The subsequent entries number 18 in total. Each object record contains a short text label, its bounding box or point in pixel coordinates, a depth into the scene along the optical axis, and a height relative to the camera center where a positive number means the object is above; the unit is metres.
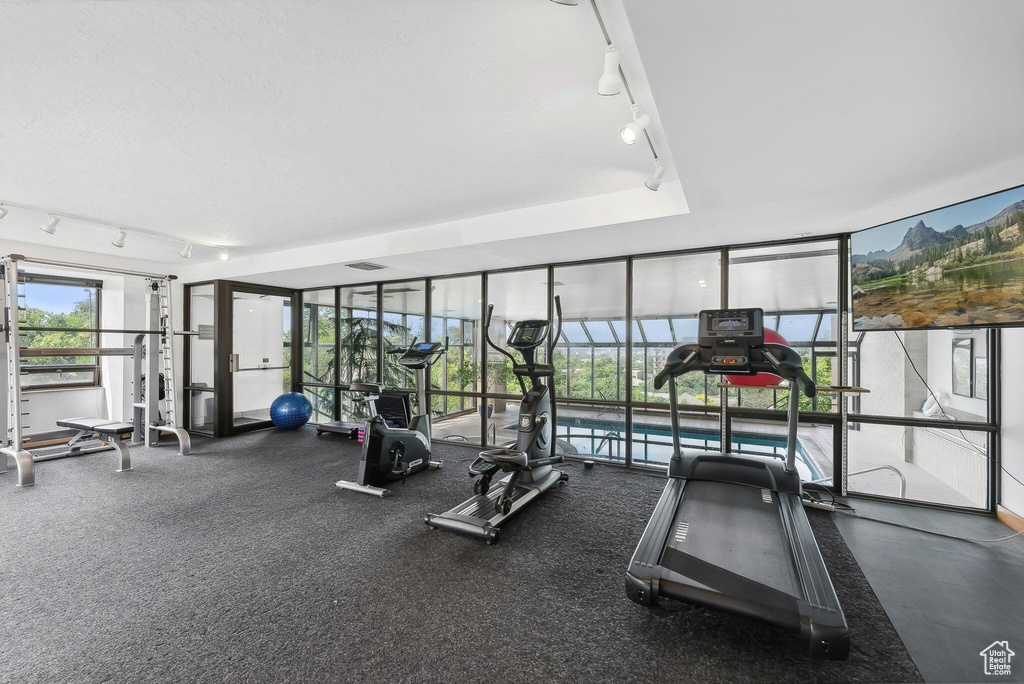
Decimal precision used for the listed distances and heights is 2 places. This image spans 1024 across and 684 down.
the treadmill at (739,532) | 1.79 -1.11
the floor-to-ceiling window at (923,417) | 3.26 -0.63
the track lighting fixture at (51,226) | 3.85 +1.08
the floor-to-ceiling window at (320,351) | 6.90 -0.17
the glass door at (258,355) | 6.41 -0.21
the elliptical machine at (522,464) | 2.99 -1.05
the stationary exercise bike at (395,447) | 3.82 -1.02
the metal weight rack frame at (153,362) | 4.97 -0.26
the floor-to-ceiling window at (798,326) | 3.87 +0.15
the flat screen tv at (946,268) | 2.28 +0.48
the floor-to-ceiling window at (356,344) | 6.57 -0.04
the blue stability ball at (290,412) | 6.34 -1.09
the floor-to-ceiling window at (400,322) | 6.27 +0.30
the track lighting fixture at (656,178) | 2.52 +1.03
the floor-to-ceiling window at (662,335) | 4.44 +0.08
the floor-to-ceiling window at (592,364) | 4.79 -0.26
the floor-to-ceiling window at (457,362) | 5.76 -0.28
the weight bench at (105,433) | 4.45 -1.03
